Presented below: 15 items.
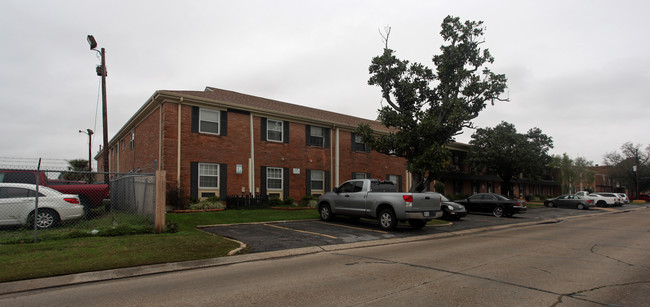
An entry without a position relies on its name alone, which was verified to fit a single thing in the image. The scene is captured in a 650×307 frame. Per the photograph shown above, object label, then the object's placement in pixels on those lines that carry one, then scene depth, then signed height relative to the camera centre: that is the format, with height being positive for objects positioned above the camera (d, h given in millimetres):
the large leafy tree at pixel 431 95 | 19984 +4627
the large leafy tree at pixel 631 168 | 64438 +1072
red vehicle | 11445 -310
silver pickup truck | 12422 -986
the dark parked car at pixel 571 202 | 32531 -2569
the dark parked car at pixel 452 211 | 17703 -1722
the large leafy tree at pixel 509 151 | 34469 +2256
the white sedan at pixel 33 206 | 9555 -740
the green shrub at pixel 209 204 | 17333 -1301
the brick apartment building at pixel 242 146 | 18203 +1796
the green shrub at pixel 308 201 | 21323 -1441
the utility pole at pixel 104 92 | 18016 +4255
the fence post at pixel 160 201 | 10203 -662
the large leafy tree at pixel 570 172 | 50500 +356
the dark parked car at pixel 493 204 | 21281 -1766
